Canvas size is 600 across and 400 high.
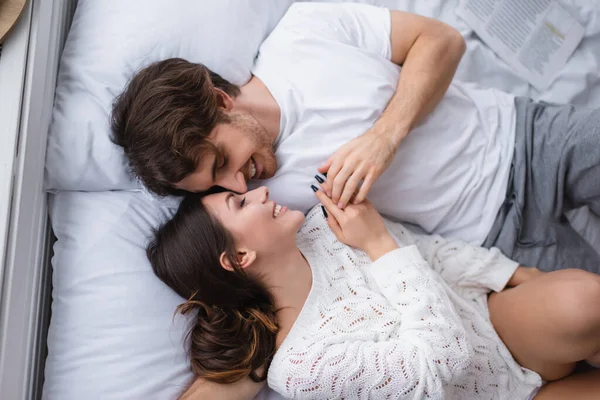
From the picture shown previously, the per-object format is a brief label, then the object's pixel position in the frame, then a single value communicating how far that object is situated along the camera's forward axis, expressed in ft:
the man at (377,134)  3.77
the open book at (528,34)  5.30
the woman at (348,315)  3.51
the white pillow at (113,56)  3.93
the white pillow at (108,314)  3.59
